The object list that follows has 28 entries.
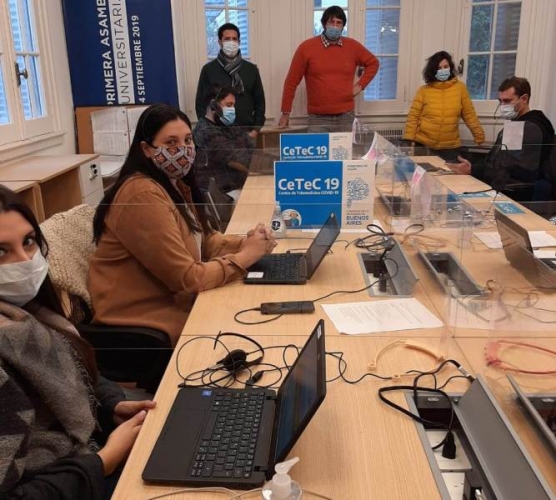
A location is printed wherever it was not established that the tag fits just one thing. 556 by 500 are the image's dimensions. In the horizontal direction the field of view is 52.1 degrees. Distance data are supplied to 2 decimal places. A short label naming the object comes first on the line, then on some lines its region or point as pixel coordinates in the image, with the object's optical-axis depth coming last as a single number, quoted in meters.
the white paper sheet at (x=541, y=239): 2.27
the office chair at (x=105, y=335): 1.72
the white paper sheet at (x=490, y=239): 1.75
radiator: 5.39
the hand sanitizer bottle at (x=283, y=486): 0.88
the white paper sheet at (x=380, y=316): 1.54
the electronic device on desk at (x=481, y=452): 0.90
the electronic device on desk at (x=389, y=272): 1.82
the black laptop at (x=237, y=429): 0.97
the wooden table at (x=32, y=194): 2.97
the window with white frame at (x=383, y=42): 5.18
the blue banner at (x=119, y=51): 4.54
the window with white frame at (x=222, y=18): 5.06
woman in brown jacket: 1.76
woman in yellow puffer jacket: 4.71
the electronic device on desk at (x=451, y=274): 1.62
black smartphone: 1.65
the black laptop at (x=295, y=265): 1.91
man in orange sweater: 4.86
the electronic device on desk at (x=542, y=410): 1.03
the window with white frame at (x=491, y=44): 4.91
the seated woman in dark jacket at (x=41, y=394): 0.99
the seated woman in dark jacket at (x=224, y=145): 3.67
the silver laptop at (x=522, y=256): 1.49
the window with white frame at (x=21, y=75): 3.58
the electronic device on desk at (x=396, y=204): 2.46
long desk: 0.97
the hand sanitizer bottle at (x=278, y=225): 2.41
